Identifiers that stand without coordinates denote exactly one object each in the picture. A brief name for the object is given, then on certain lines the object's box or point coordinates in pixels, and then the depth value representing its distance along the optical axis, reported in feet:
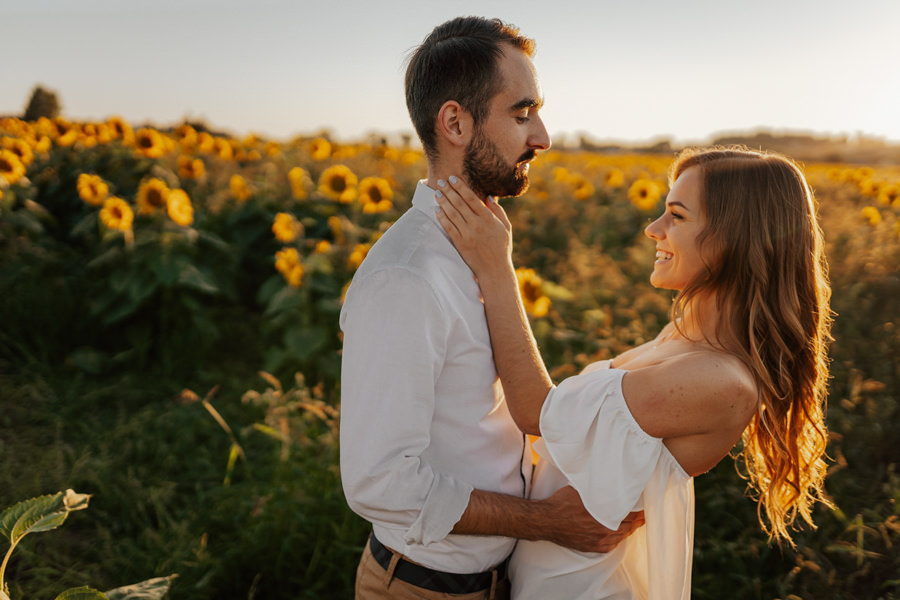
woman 5.30
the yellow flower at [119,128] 24.67
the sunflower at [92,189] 18.11
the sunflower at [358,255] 13.74
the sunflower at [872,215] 21.44
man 4.95
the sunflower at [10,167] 19.56
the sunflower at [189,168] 21.53
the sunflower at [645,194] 23.82
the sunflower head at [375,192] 17.31
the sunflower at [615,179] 29.84
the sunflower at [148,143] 22.98
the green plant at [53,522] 5.86
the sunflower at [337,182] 19.15
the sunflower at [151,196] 17.72
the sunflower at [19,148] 21.19
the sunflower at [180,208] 16.49
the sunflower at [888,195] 24.08
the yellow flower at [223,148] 25.02
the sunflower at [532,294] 12.48
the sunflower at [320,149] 25.04
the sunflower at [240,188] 20.92
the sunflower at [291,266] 14.75
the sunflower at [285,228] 16.67
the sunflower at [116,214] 16.61
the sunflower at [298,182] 20.45
